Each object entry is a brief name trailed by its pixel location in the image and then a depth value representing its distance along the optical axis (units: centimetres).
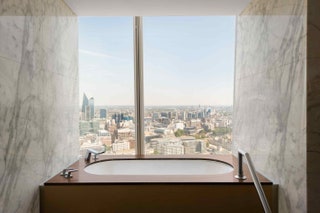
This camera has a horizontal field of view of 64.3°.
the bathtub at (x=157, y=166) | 247
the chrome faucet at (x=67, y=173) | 185
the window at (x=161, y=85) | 268
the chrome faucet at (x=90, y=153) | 242
